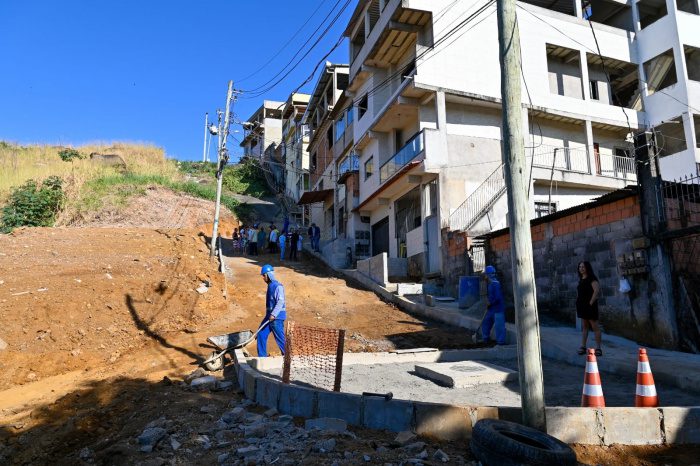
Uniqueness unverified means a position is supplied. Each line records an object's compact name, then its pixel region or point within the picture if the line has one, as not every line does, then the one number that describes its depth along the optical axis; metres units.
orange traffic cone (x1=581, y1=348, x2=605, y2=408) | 4.67
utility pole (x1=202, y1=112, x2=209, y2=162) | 37.41
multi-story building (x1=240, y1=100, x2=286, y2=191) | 47.03
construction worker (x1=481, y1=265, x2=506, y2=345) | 9.22
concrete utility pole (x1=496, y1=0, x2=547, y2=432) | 4.01
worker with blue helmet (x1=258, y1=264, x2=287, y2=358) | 8.21
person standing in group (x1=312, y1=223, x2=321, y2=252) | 26.14
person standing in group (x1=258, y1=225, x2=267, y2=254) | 26.00
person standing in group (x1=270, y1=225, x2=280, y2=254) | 25.27
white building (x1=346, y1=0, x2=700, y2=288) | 17.94
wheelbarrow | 7.93
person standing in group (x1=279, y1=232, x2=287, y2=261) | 23.23
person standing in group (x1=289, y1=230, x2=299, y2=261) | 23.16
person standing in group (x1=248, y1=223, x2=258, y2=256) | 24.05
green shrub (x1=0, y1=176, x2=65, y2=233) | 21.36
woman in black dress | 7.37
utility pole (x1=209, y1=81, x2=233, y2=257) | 18.41
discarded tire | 3.53
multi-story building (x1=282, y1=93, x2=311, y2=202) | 38.59
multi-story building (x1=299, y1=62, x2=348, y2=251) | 29.39
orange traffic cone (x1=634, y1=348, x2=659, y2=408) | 4.61
